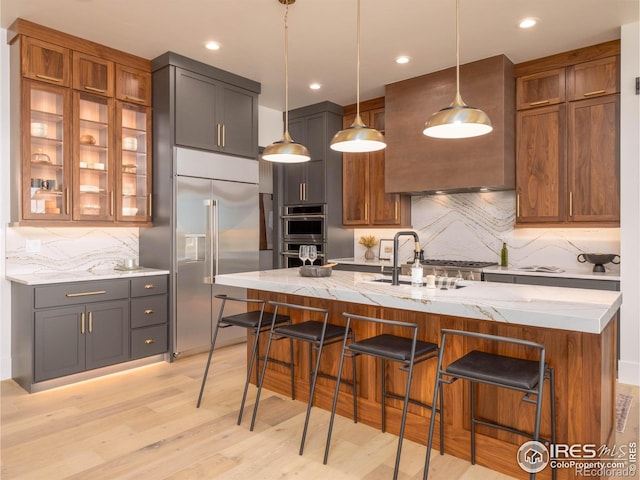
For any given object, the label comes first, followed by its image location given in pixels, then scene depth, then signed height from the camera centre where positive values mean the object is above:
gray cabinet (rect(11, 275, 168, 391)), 3.40 -0.75
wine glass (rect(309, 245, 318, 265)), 3.07 -0.11
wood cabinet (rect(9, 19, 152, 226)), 3.58 +0.96
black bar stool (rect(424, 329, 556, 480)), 1.77 -0.59
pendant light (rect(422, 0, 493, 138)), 2.23 +0.63
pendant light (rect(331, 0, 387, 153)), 2.68 +0.65
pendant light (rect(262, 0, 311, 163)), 3.05 +0.62
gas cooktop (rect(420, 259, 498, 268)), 4.47 -0.28
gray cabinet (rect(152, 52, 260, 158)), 4.22 +1.40
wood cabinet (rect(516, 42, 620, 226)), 3.84 +0.91
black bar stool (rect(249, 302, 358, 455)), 2.53 -0.59
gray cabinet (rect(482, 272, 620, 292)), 3.65 -0.39
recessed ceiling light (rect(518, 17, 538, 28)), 3.47 +1.77
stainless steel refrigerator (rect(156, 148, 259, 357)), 4.24 +0.01
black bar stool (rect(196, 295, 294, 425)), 2.90 -0.58
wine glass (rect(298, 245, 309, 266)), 3.06 -0.11
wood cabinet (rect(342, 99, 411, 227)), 5.36 +0.59
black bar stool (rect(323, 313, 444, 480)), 2.14 -0.59
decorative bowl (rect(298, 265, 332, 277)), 3.07 -0.24
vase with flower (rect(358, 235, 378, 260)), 5.76 -0.08
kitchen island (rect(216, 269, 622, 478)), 1.97 -0.56
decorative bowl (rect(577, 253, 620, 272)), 3.85 -0.19
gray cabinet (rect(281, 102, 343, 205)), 5.66 +1.06
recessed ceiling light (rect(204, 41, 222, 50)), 3.96 +1.80
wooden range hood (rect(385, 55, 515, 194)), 4.18 +1.04
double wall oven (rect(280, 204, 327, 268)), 5.66 +0.11
